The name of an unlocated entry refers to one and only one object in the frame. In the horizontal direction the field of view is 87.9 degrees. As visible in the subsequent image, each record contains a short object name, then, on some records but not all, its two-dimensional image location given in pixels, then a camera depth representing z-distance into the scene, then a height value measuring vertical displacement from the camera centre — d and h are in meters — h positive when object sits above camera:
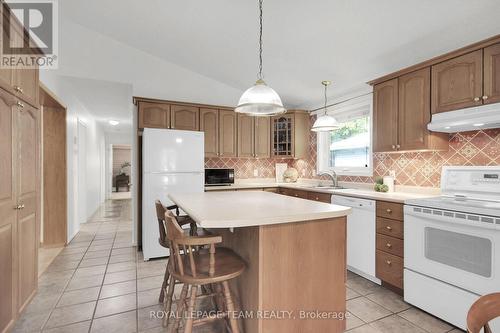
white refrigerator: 3.32 -0.09
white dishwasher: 2.64 -0.78
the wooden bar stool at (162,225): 1.94 -0.53
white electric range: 1.75 -0.60
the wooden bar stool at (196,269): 1.48 -0.65
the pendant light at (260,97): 1.88 +0.49
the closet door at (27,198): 1.99 -0.28
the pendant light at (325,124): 2.89 +0.45
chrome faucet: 3.76 -0.19
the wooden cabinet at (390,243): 2.35 -0.75
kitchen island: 1.54 -0.62
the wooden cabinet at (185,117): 3.77 +0.69
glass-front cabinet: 4.48 +0.49
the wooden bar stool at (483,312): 0.75 -0.44
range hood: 1.92 +0.36
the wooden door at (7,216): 1.73 -0.37
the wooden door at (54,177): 3.85 -0.19
